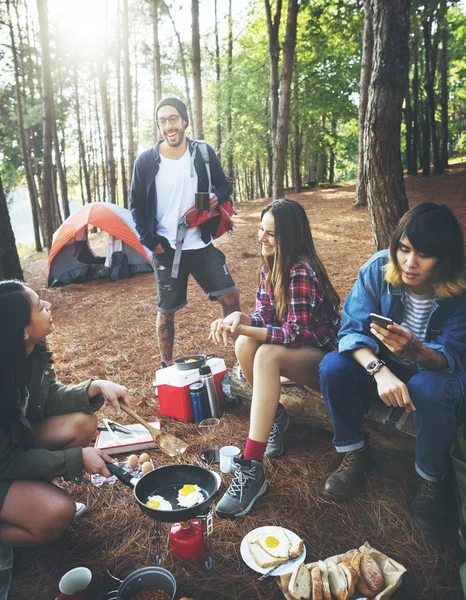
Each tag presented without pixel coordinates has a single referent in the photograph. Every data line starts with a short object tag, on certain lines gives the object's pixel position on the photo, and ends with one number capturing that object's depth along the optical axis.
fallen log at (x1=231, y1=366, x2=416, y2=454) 2.29
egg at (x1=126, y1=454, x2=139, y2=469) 2.65
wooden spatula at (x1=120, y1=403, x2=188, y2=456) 2.49
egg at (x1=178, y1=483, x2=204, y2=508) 1.94
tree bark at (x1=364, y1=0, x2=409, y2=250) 3.38
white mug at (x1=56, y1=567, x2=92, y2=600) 1.66
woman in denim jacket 1.98
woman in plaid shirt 2.36
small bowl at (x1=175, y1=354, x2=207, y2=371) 3.24
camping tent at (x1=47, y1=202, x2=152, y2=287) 7.98
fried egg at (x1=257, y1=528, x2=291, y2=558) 1.87
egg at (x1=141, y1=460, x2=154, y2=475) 2.53
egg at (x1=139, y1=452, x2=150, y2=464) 2.68
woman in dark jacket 1.85
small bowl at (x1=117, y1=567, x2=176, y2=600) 1.67
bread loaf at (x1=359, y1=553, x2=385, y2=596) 1.66
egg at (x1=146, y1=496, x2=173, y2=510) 1.89
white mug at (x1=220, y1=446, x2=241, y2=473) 2.57
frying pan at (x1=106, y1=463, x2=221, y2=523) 1.76
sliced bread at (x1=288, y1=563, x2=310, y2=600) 1.61
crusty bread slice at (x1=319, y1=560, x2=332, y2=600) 1.62
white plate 1.80
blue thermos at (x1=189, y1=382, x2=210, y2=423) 3.11
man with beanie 3.58
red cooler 3.17
